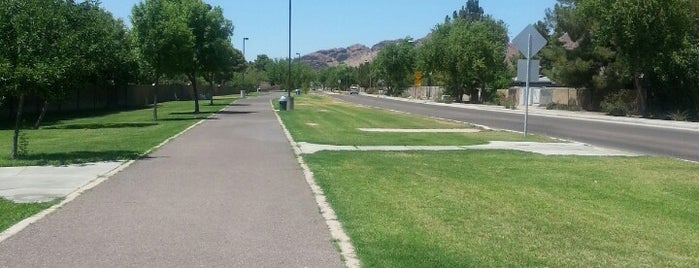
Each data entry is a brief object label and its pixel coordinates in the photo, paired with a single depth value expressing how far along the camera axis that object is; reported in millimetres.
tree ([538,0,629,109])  48562
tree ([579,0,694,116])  40094
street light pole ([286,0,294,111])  48244
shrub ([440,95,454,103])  80338
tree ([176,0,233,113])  42281
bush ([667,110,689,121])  41219
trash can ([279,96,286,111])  47947
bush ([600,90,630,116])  46531
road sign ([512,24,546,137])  22458
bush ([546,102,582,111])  55356
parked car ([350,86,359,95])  139475
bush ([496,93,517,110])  61312
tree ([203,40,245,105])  43219
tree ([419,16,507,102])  72875
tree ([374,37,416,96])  112125
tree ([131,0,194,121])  35281
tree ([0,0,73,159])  14977
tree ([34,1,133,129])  15922
